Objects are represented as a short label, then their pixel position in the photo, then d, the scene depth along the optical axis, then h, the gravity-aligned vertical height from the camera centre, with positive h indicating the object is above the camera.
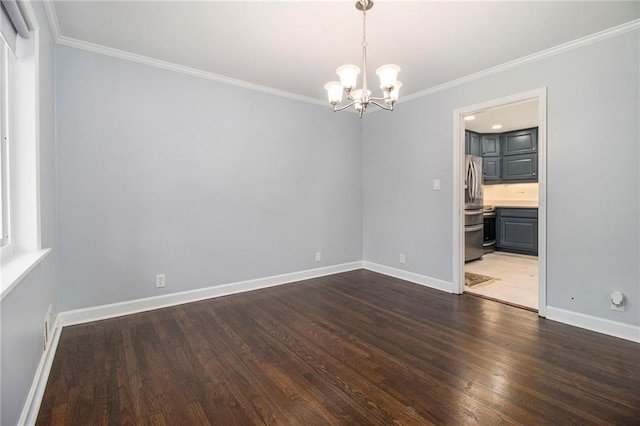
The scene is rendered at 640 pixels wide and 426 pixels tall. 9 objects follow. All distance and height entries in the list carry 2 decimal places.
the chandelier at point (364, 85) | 2.05 +0.85
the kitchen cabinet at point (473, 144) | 5.75 +1.19
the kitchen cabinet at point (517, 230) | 5.55 -0.45
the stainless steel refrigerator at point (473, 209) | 5.14 -0.05
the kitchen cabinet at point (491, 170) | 6.12 +0.72
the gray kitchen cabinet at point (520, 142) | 5.66 +1.21
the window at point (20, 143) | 1.70 +0.40
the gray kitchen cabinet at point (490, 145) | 6.09 +1.21
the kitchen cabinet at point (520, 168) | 5.69 +0.72
